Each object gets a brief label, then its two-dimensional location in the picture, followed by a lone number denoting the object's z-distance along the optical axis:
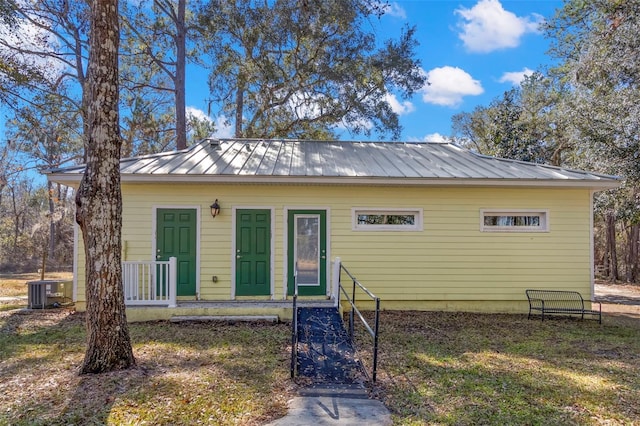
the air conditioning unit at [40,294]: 7.71
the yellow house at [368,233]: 7.10
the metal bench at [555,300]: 7.22
